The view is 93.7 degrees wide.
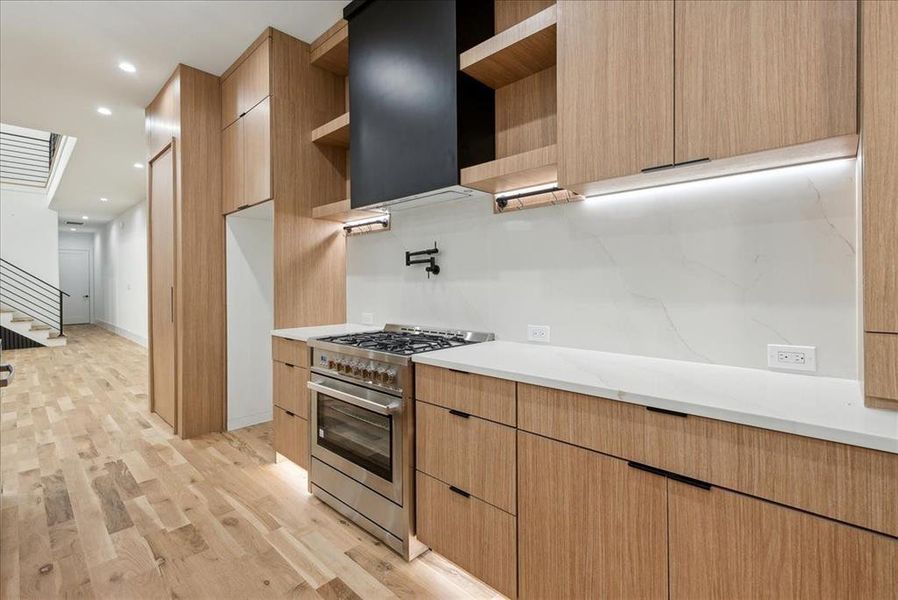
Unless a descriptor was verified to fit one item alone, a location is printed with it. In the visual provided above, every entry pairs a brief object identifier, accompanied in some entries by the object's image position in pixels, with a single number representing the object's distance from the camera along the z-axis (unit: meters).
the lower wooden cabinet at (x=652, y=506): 0.94
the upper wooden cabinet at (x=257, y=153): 2.96
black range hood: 2.06
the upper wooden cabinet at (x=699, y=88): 1.17
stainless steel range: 1.90
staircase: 7.85
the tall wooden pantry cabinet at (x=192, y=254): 3.33
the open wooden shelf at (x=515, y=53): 1.79
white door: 12.07
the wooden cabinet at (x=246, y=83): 3.00
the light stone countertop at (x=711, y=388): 0.97
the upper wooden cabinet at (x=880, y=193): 1.05
